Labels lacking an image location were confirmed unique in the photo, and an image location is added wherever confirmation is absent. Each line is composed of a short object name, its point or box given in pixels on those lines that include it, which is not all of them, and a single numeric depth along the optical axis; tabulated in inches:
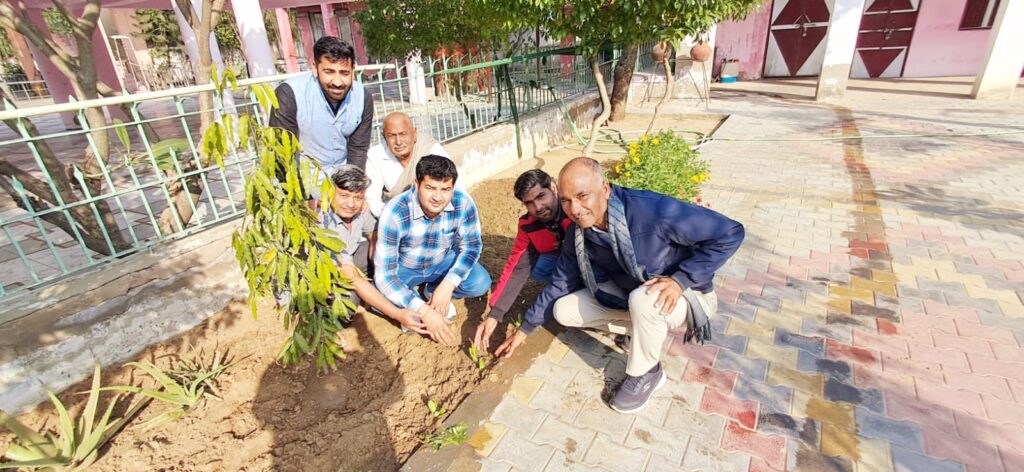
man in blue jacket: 84.5
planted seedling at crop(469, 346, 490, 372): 108.7
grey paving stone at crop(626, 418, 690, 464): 84.5
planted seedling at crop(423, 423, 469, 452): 87.4
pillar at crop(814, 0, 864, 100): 385.4
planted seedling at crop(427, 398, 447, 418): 96.5
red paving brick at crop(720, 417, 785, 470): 81.7
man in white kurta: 132.4
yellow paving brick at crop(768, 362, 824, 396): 96.3
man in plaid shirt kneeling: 105.7
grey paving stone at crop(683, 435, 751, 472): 80.9
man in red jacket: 105.4
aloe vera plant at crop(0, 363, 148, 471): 81.6
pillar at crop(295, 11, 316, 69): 782.7
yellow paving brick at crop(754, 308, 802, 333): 117.0
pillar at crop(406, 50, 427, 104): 188.0
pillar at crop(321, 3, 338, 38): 700.0
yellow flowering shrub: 167.2
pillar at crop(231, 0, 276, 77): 255.3
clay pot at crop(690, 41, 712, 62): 425.7
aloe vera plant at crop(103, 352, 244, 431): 96.0
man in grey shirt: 106.4
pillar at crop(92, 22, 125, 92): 430.0
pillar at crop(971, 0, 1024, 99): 360.8
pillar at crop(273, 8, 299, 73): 677.3
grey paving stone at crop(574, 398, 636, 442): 89.4
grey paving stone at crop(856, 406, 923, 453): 83.5
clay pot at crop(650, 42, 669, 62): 397.0
